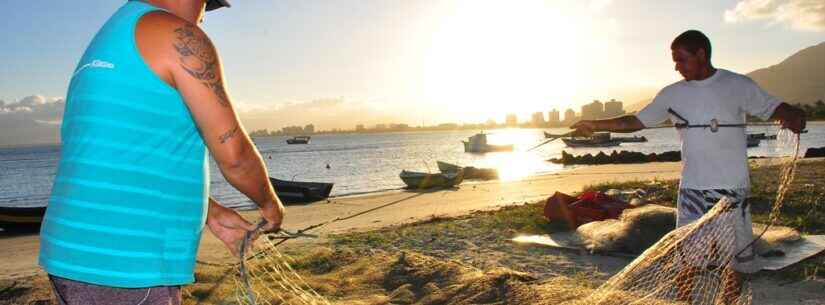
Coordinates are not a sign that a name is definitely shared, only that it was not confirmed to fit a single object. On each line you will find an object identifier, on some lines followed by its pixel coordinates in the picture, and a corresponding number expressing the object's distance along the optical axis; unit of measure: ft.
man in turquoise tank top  5.61
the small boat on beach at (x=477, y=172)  98.02
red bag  28.55
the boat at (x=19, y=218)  52.39
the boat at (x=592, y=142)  222.89
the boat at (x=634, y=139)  254.47
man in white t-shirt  13.10
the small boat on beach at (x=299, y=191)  70.03
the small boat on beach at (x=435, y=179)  79.61
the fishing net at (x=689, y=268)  13.05
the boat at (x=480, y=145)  222.28
